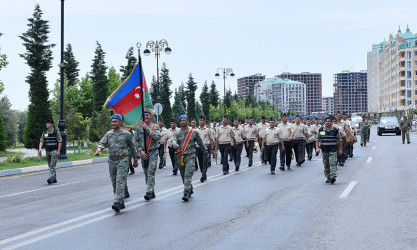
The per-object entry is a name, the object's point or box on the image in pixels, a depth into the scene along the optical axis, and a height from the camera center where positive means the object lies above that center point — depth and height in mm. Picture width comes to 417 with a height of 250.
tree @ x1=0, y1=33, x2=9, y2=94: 24016 +3232
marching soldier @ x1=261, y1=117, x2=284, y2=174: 16391 -624
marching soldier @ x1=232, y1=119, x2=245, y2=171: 17359 -753
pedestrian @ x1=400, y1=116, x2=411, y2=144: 32250 -462
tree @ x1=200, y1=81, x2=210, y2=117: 96875 +4217
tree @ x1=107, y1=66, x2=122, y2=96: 64625 +6444
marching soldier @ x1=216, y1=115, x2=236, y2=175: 16547 -528
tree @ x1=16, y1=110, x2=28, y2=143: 53244 +301
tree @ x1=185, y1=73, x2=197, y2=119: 88569 +5231
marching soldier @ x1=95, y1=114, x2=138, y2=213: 8969 -469
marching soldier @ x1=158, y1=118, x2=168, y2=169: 18731 -876
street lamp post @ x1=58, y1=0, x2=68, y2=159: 23347 +390
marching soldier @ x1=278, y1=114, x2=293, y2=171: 17094 -627
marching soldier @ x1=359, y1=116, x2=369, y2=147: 29294 -571
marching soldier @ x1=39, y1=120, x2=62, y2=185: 14059 -525
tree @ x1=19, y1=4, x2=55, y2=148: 27859 +2760
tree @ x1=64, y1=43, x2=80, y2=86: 65938 +8254
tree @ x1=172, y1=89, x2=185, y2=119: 90250 +3139
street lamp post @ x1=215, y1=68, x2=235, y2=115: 49844 +5312
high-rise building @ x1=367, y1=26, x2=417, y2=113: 123875 +13424
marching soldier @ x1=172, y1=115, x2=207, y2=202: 10242 -536
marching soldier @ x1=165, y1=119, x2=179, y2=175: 16402 -943
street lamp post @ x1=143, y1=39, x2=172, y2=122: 34972 +5680
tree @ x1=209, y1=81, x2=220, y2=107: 103544 +5970
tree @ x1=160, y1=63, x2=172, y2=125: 76812 +4861
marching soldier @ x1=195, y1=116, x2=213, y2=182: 13461 -641
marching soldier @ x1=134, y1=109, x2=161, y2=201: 10344 -669
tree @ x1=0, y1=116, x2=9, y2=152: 30625 -694
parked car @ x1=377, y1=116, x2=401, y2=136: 49125 -671
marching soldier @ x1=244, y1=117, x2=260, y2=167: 20134 -463
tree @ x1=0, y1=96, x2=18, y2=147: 41719 +598
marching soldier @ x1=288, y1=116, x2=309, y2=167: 18970 -708
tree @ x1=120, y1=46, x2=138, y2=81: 63656 +8074
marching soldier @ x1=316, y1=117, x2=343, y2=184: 12500 -709
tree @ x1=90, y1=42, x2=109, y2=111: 56853 +5949
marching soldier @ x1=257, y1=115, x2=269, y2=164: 20288 -306
